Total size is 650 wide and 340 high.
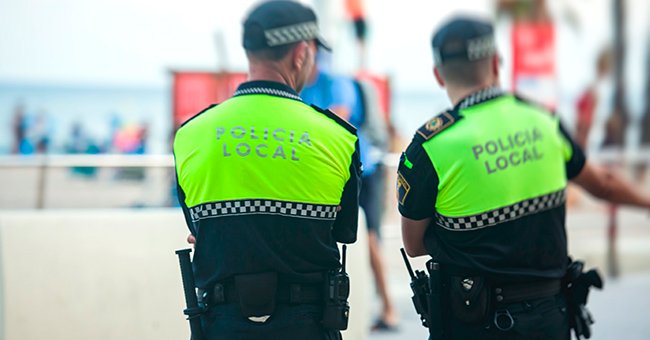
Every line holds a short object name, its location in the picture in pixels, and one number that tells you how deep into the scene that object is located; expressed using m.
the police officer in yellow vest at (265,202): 5.25
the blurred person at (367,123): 11.77
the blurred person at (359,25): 22.56
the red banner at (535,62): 21.70
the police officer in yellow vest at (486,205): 5.89
